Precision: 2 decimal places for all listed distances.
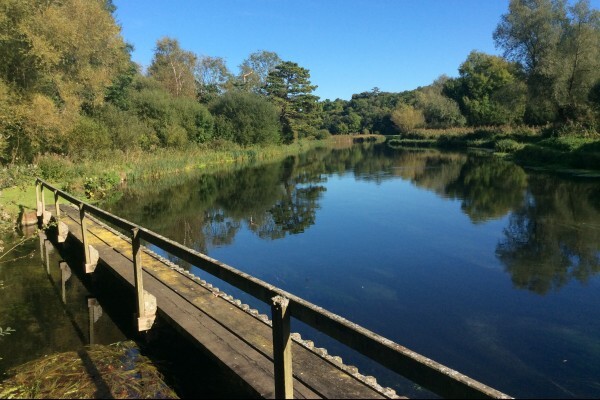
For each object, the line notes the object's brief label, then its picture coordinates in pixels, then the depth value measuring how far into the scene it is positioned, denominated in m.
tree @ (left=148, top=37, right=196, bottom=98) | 48.94
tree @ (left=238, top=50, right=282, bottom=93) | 64.62
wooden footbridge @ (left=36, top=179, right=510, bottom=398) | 1.80
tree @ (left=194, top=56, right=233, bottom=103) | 55.85
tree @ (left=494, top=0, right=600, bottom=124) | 29.67
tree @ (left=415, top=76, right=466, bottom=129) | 61.94
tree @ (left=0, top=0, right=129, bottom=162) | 17.17
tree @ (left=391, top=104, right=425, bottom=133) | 70.31
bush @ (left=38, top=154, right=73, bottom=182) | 18.61
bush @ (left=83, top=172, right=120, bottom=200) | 17.88
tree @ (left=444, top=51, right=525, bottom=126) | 52.62
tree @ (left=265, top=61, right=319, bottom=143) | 59.75
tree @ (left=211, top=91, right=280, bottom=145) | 45.03
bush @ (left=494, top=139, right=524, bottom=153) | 33.12
